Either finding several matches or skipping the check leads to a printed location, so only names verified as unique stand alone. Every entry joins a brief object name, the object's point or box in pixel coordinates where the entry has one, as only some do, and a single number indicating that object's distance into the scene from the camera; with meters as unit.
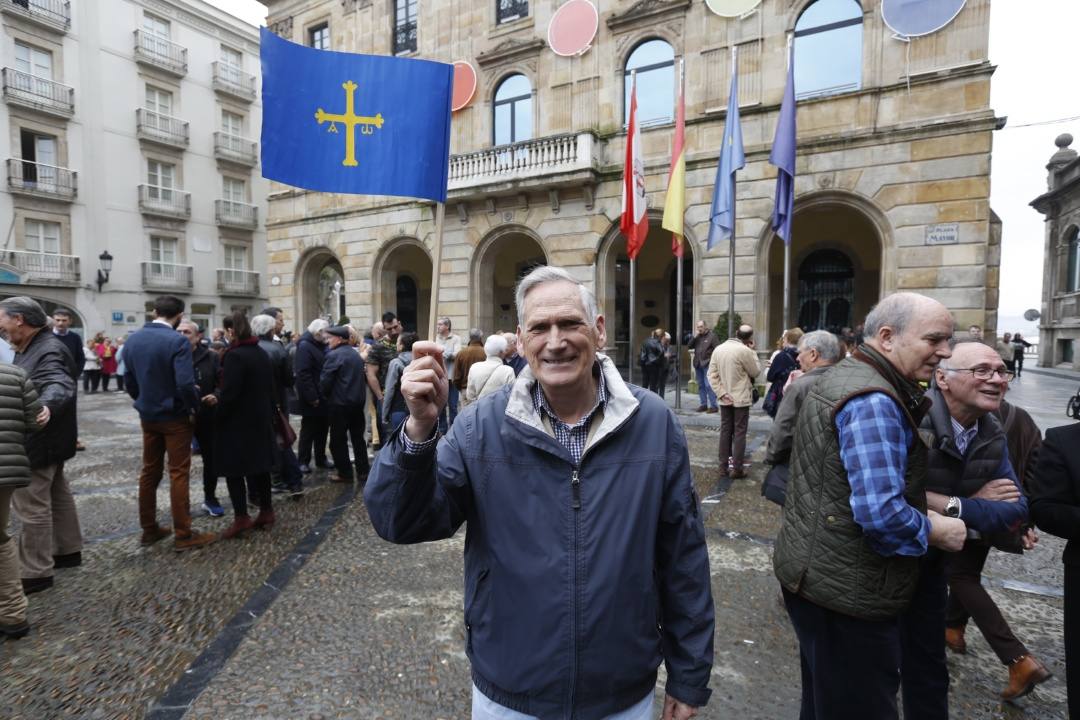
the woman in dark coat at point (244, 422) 4.64
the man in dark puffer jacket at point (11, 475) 3.16
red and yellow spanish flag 11.14
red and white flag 11.10
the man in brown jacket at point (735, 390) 6.49
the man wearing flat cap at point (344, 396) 6.22
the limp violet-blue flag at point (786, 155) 10.73
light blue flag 11.05
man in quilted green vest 1.83
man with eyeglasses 2.18
